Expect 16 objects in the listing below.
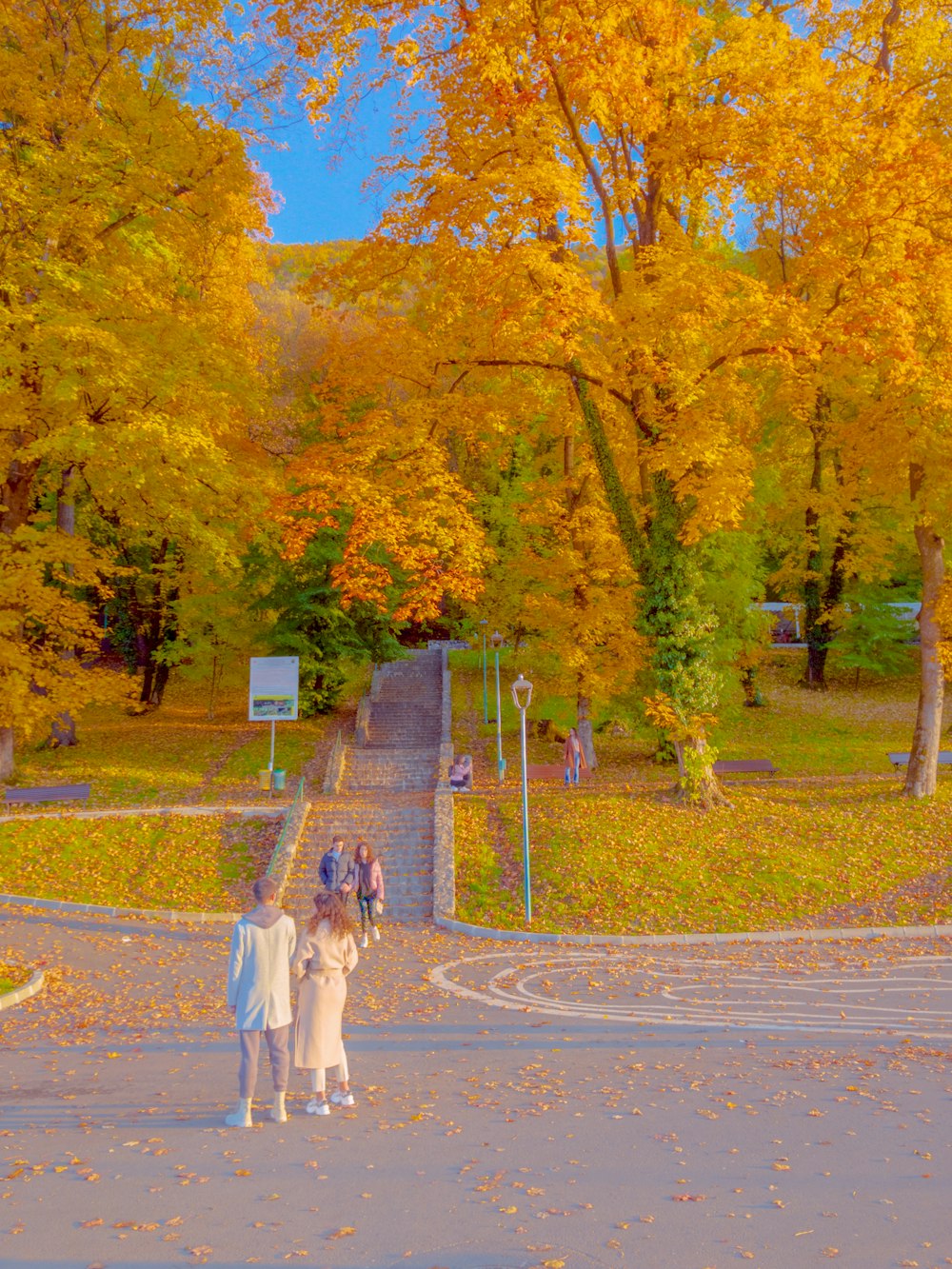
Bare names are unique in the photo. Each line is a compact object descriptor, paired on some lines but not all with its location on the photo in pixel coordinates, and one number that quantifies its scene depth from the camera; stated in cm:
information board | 2858
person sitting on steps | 2517
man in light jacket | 714
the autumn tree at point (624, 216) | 1773
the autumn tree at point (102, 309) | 2292
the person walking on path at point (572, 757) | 2583
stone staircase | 2002
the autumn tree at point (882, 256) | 1841
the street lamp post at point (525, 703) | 1767
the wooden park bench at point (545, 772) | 2728
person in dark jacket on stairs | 1745
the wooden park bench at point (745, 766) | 2745
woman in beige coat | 741
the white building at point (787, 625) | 5700
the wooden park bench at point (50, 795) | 2416
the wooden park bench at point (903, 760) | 2705
